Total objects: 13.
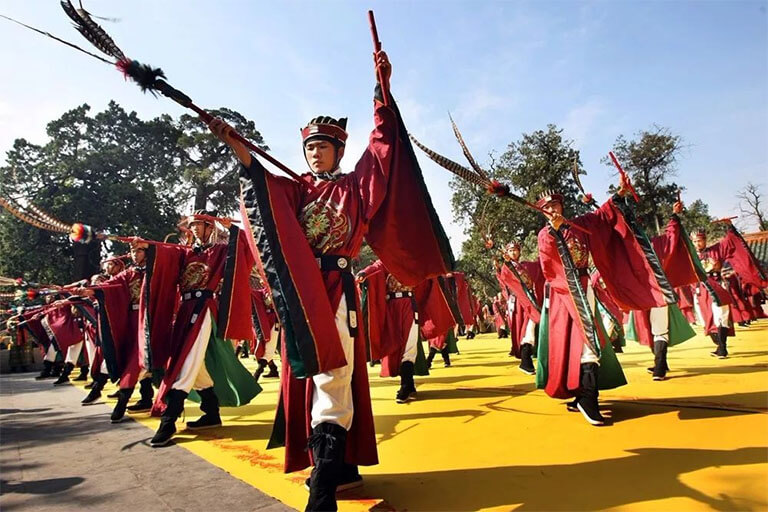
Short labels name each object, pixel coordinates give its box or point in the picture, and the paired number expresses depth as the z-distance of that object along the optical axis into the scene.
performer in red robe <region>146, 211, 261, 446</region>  4.06
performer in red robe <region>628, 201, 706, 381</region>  5.20
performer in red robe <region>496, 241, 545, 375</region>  6.63
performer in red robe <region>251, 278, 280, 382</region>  8.25
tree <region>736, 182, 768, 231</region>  32.59
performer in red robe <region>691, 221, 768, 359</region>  7.35
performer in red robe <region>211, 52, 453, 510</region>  2.20
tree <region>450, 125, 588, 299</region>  23.83
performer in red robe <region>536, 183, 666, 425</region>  3.65
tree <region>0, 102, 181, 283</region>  20.72
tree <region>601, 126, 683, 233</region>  28.22
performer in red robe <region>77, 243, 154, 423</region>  5.13
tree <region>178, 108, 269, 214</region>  24.88
